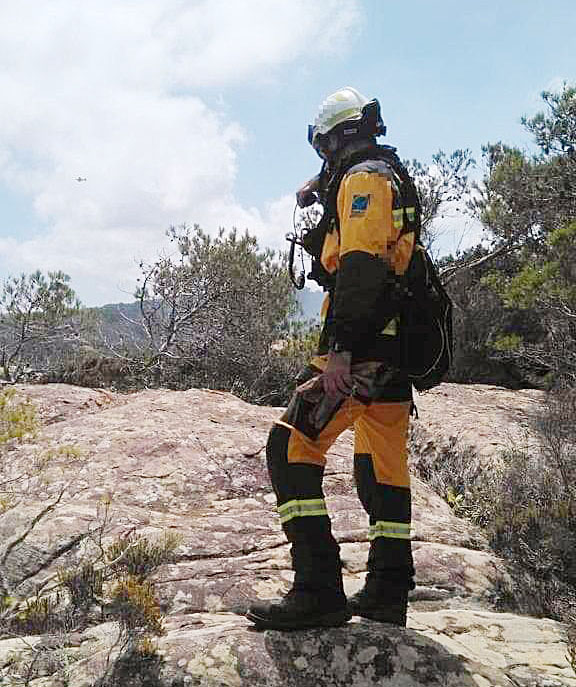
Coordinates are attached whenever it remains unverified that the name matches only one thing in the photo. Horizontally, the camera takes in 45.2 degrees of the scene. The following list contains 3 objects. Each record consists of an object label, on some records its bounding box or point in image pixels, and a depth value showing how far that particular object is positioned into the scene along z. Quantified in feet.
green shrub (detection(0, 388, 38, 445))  12.77
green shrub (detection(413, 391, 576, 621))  13.25
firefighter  9.22
